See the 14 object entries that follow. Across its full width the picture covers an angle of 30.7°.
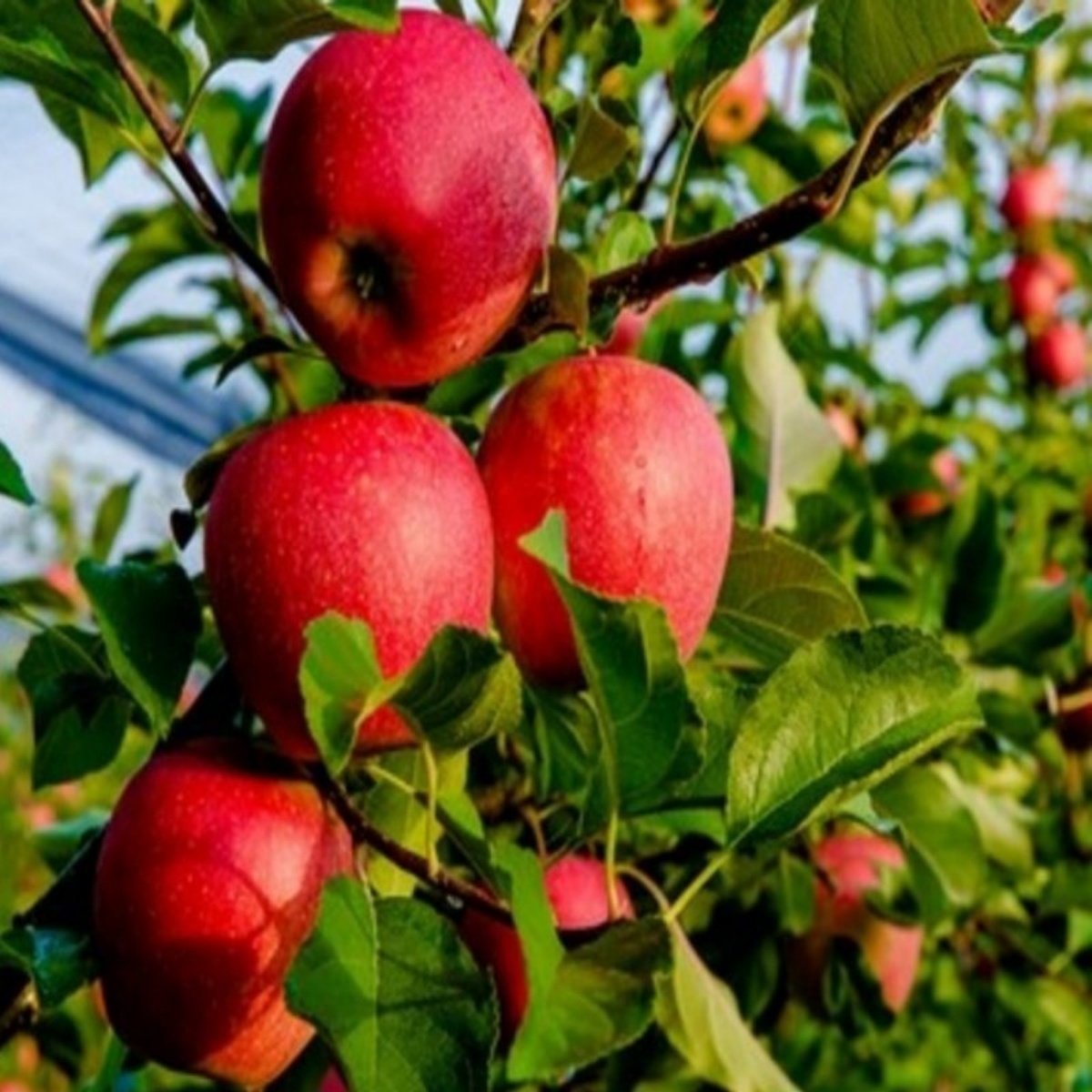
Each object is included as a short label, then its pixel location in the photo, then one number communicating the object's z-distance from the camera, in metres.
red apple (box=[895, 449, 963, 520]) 1.77
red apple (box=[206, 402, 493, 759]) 0.66
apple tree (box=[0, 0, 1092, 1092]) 0.62
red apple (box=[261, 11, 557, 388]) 0.68
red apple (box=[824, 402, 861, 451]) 1.84
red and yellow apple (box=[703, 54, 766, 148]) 1.51
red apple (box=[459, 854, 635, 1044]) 0.78
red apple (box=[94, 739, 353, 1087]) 0.69
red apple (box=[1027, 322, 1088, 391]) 2.44
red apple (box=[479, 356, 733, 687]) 0.70
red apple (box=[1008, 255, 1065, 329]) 2.49
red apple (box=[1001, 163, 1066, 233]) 2.64
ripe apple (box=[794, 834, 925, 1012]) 1.29
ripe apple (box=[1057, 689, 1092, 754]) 1.64
